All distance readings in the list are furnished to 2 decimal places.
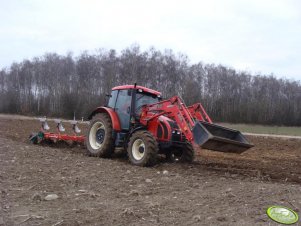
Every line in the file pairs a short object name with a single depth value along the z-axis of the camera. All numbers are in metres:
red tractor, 8.80
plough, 12.71
